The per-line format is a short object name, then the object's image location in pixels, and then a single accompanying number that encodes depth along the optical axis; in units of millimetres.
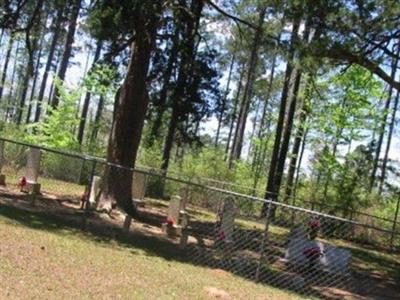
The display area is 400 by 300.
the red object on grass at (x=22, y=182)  16344
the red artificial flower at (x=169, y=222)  14619
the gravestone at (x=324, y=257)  11992
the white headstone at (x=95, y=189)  16781
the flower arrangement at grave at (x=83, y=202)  15141
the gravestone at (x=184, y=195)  17938
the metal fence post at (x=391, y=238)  22422
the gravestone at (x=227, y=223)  13097
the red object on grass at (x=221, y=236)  12992
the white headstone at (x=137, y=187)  19297
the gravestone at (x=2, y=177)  16980
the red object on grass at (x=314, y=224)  15433
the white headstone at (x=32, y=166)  16281
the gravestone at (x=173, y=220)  14562
